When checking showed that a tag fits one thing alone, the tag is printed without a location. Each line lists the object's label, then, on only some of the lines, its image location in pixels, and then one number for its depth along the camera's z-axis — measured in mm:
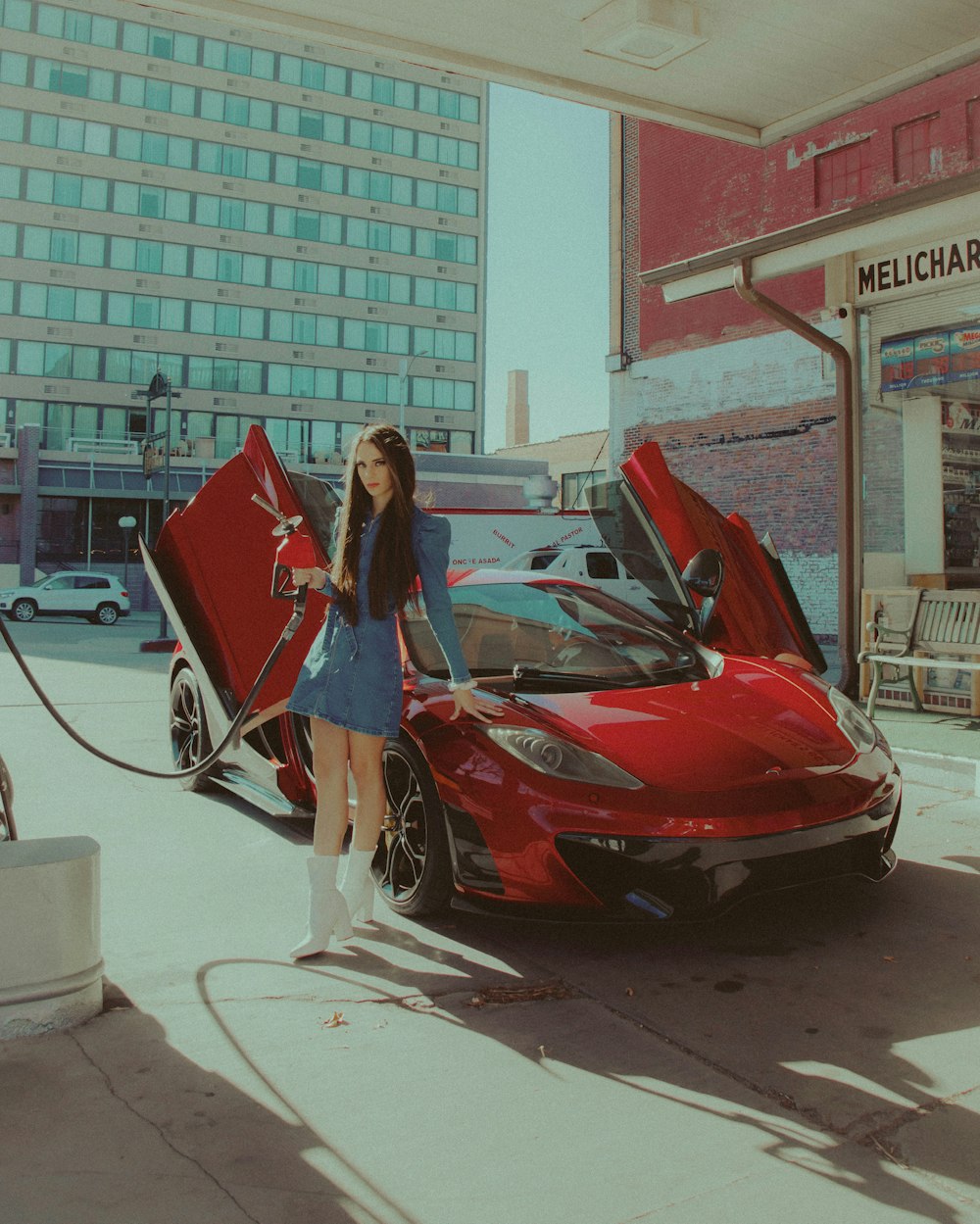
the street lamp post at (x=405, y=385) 50766
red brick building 8594
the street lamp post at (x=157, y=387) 41250
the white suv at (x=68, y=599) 30734
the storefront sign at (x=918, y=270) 8219
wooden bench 8758
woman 3811
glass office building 48375
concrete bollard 3053
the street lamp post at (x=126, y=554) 42316
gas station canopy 6461
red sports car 3562
